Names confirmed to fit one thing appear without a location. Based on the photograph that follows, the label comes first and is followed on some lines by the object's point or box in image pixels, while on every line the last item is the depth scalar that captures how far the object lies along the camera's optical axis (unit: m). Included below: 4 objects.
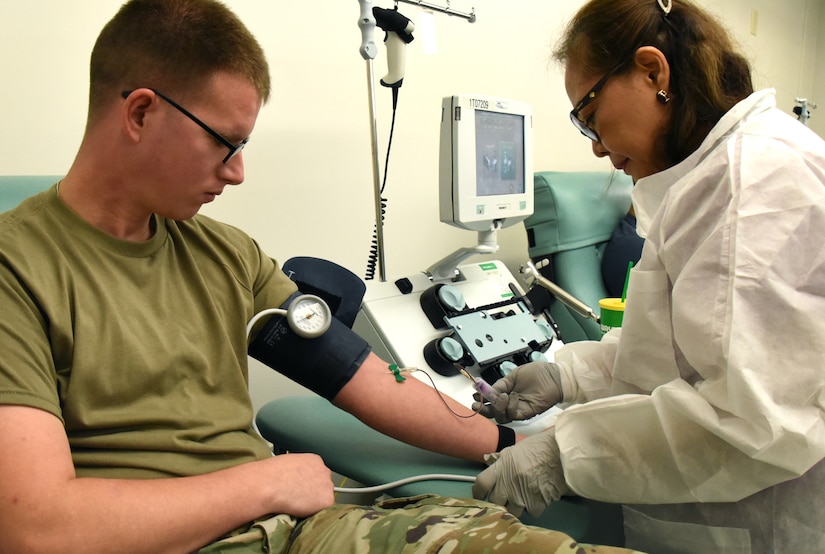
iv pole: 1.50
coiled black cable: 1.84
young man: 0.71
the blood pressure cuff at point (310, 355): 1.06
